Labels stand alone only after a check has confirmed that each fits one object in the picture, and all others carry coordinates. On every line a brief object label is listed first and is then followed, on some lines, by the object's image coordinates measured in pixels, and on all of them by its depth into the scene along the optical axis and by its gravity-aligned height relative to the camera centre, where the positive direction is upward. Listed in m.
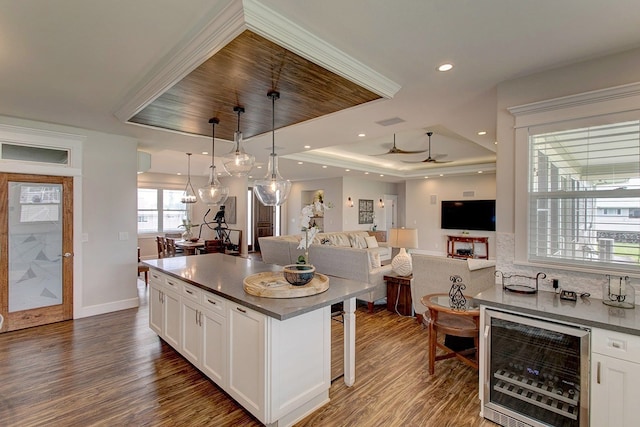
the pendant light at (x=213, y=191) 3.77 +0.27
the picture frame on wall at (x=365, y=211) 10.68 +0.04
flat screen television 9.04 -0.07
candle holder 2.10 -0.56
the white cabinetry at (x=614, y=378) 1.72 -0.97
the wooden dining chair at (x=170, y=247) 7.16 -0.86
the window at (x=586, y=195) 2.18 +0.14
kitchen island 2.03 -0.99
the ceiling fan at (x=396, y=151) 5.46 +1.11
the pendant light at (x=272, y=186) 2.88 +0.25
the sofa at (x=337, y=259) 4.56 -0.80
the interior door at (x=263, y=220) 11.22 -0.31
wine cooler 1.92 -1.11
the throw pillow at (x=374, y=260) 4.69 -0.76
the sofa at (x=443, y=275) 3.45 -0.75
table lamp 4.62 -0.51
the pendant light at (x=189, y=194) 8.98 +0.59
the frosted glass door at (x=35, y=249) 3.91 -0.52
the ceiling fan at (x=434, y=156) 5.88 +1.39
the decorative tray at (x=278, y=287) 2.21 -0.58
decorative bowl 2.37 -0.50
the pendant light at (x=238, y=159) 3.28 +0.58
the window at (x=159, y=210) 9.74 +0.05
